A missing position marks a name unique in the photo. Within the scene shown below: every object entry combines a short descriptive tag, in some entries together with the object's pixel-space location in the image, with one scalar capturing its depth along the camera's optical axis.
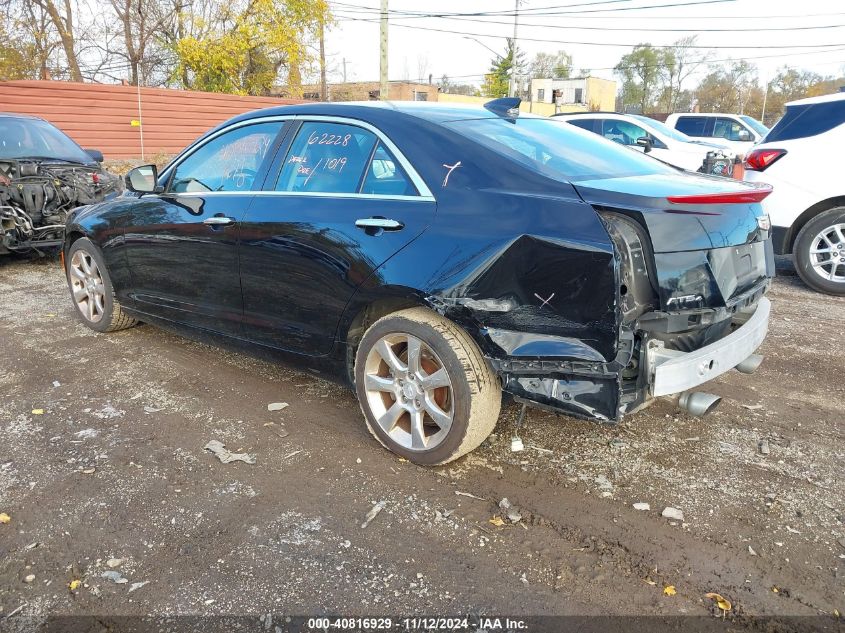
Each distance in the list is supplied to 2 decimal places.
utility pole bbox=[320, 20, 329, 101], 28.37
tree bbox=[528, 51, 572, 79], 77.75
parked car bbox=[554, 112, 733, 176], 11.03
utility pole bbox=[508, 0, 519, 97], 31.96
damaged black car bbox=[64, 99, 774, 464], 2.59
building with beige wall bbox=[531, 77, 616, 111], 69.31
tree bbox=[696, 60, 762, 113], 66.62
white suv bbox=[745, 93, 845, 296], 6.21
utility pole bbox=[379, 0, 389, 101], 20.27
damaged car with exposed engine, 7.31
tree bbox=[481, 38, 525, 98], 60.62
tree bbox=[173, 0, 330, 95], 26.17
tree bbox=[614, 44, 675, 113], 72.75
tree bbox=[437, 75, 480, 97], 71.91
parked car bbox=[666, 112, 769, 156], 16.92
